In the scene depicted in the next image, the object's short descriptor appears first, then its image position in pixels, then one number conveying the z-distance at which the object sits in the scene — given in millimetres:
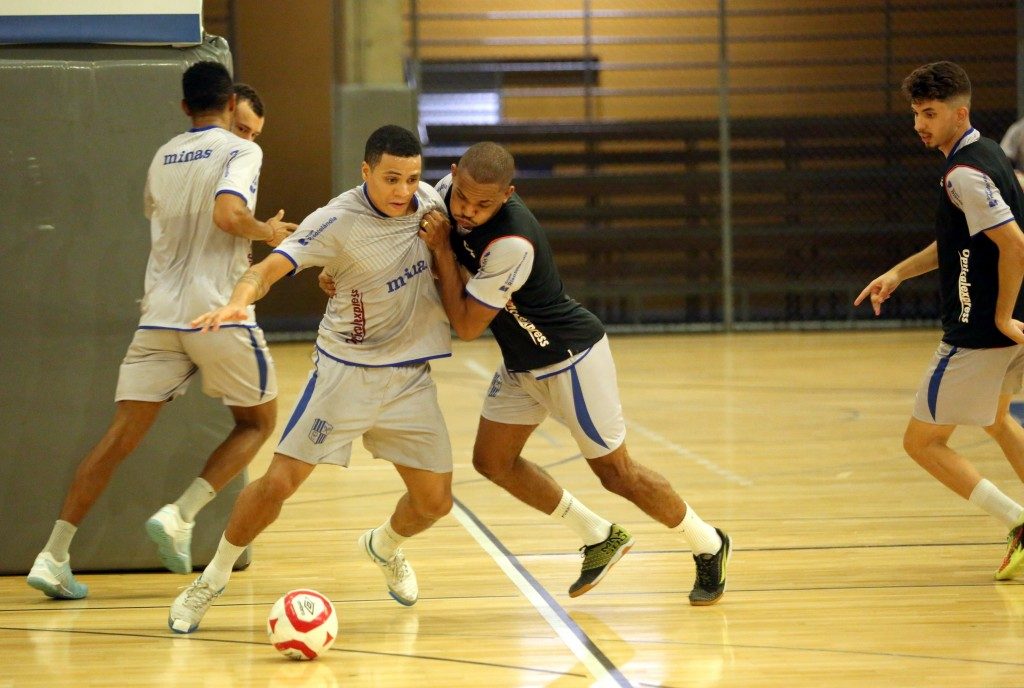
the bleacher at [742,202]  31500
